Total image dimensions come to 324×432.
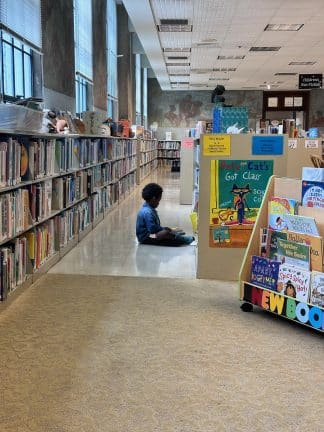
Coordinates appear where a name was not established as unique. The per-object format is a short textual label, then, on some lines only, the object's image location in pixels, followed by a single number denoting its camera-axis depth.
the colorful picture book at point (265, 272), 3.80
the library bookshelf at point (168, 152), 25.91
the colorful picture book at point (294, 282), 3.55
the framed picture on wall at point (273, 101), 24.33
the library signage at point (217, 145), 4.72
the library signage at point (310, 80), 16.03
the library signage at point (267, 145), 4.73
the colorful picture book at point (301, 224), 3.58
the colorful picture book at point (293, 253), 3.61
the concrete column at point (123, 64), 16.30
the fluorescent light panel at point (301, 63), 14.90
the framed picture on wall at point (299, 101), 23.81
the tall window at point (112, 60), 14.66
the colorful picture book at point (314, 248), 3.52
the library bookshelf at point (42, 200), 4.07
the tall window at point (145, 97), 23.97
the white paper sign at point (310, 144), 6.77
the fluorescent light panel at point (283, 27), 9.98
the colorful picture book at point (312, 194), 3.67
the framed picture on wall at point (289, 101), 24.16
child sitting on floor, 6.61
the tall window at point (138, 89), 20.30
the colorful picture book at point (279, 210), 3.82
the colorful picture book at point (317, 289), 3.45
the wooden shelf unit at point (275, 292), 3.52
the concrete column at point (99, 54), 11.91
